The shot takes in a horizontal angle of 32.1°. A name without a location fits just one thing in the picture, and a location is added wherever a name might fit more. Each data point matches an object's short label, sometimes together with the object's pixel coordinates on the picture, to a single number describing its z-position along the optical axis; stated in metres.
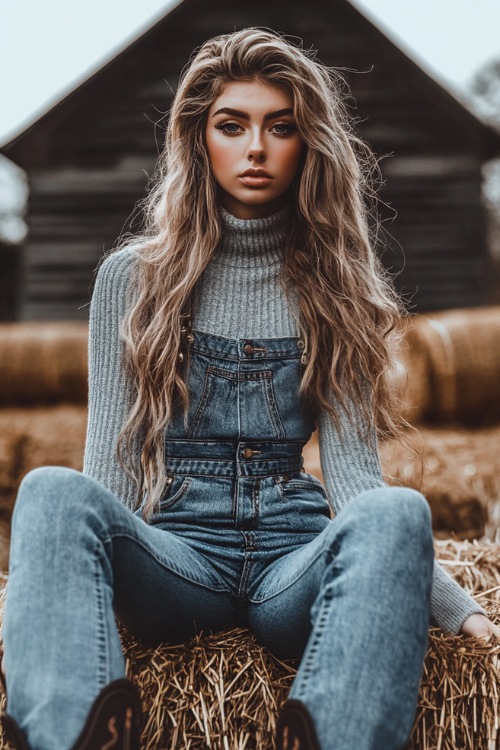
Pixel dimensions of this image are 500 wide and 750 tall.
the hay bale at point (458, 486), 3.78
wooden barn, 7.32
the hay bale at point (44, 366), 6.81
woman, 1.38
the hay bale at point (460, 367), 5.28
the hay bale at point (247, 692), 1.68
